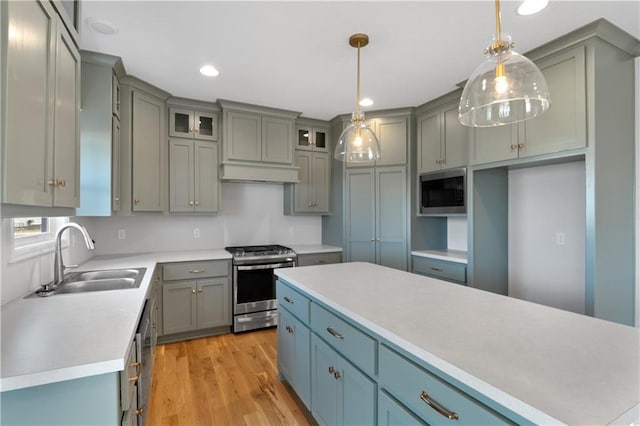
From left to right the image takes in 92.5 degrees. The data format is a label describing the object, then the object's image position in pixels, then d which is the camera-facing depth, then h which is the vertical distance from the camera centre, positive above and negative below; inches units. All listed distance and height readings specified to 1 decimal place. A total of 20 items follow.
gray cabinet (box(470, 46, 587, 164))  84.3 +28.4
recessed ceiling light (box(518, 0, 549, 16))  70.5 +49.1
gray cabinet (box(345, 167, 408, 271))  147.3 -0.6
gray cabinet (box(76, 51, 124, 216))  95.3 +25.8
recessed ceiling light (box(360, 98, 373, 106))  132.6 +50.1
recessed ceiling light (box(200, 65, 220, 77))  103.1 +49.6
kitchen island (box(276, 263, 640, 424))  29.1 -17.0
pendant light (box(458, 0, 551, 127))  49.6 +22.4
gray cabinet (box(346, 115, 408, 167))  148.0 +37.5
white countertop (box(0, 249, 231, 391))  36.6 -18.0
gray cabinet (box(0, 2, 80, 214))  36.9 +15.1
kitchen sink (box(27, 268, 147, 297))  74.4 -18.1
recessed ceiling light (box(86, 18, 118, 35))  77.2 +48.8
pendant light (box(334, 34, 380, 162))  80.8 +19.7
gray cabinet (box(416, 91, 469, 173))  125.4 +34.1
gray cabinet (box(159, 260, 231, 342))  121.3 -34.6
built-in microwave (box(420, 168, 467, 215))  125.4 +10.1
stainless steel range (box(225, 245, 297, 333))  132.0 -31.7
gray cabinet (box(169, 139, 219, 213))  133.0 +17.2
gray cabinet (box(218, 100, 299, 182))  138.9 +34.0
